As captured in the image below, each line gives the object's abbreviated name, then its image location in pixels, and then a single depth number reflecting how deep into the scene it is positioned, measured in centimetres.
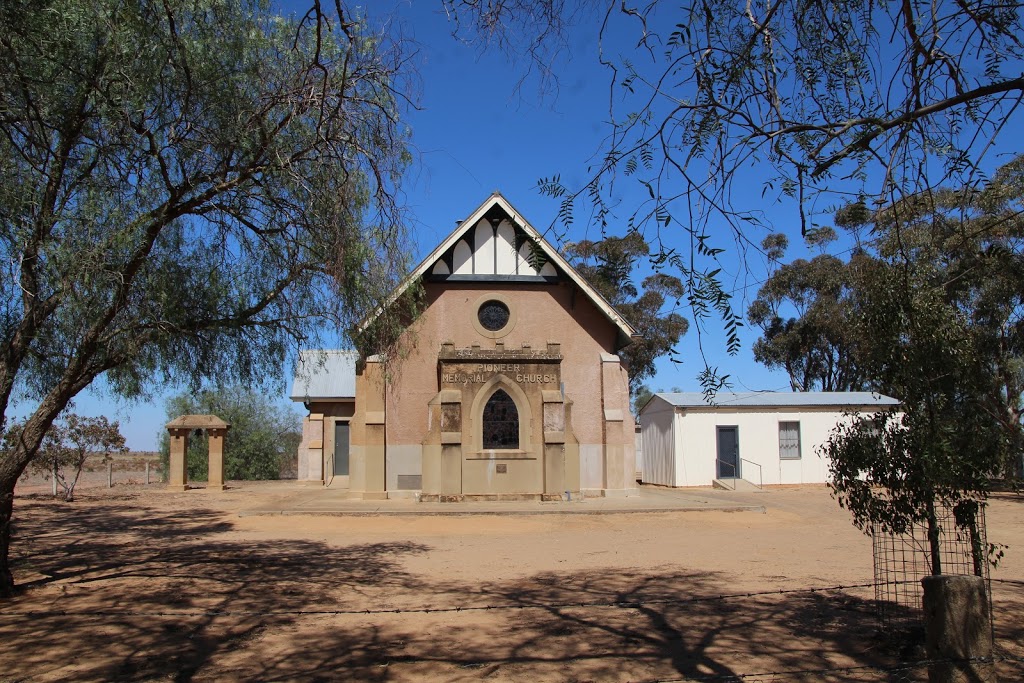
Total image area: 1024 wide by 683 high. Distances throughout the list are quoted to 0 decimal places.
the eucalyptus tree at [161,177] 912
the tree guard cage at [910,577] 802
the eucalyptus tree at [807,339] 4366
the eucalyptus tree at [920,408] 794
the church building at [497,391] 2269
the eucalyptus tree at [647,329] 4528
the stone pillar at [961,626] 633
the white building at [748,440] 3156
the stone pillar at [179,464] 3036
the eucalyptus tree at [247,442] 4050
